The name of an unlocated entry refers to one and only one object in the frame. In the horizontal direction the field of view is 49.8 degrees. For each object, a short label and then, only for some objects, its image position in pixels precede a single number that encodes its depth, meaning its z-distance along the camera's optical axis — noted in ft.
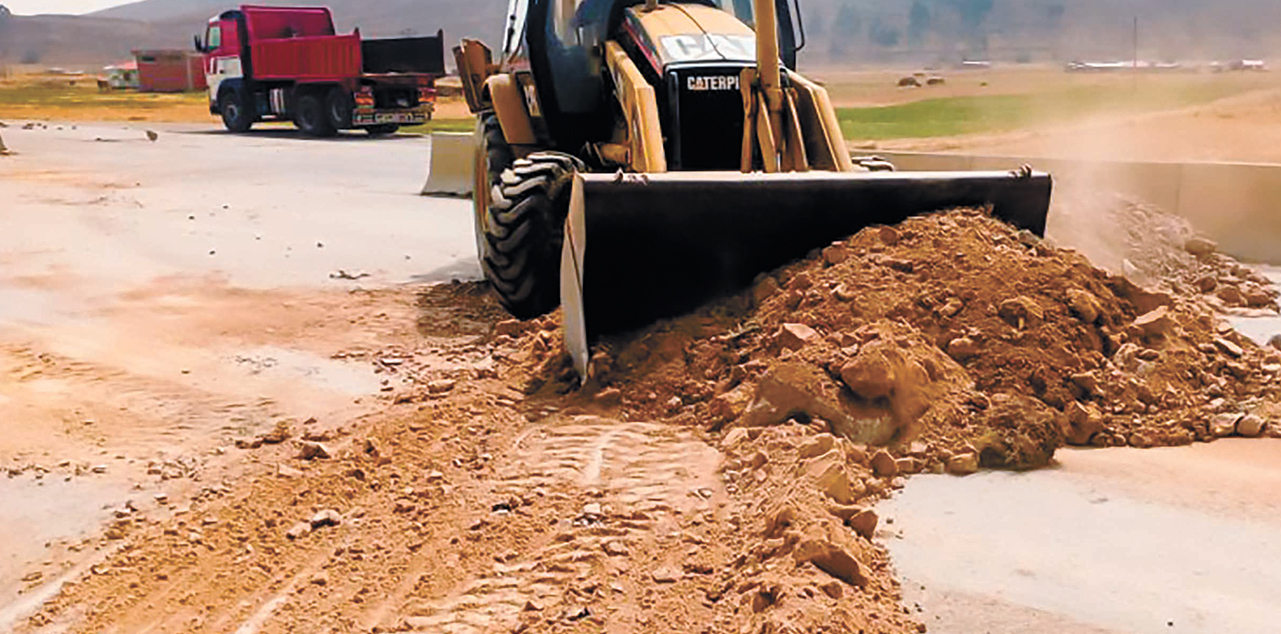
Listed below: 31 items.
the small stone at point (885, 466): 19.33
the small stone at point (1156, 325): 22.52
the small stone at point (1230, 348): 22.77
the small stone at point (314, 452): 20.80
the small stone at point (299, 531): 17.58
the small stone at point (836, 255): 23.22
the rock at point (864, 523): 16.87
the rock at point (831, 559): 15.08
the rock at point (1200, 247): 36.17
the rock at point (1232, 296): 31.63
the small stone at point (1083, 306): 22.30
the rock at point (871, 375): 19.97
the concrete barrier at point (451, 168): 59.77
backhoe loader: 23.12
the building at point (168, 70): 223.10
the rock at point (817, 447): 18.65
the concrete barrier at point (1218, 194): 38.65
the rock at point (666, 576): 15.56
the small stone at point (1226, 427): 20.90
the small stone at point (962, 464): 19.63
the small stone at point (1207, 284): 32.83
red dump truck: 107.14
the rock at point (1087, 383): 21.18
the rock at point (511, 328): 28.02
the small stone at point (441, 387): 24.26
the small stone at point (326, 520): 17.88
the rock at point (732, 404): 20.84
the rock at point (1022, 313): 21.85
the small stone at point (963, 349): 21.57
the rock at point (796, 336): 21.25
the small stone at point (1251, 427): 20.74
